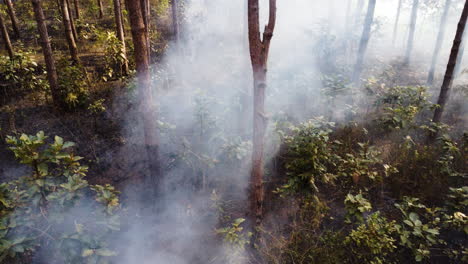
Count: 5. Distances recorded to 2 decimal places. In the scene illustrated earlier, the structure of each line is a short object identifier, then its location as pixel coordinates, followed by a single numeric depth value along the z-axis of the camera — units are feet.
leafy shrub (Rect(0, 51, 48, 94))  25.40
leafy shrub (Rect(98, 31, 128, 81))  28.35
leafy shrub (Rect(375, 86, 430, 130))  21.42
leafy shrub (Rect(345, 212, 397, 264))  13.59
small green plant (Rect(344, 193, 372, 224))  14.07
